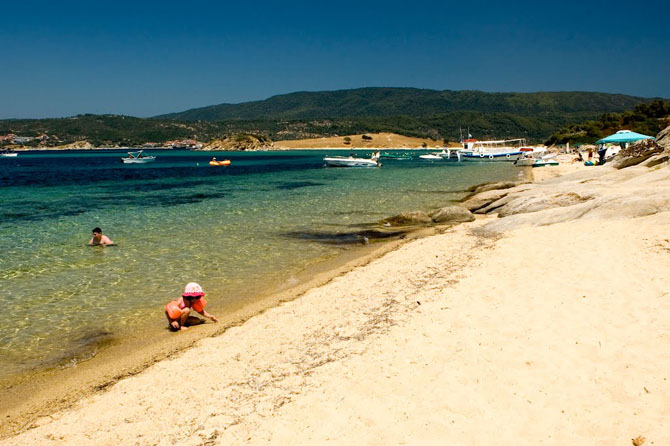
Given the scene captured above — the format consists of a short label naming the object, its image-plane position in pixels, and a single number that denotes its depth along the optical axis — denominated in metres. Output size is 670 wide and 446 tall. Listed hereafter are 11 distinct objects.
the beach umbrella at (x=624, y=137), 47.59
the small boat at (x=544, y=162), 62.70
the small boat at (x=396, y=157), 115.25
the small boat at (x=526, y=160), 73.38
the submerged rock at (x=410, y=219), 22.30
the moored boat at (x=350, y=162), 76.94
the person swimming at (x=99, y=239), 18.33
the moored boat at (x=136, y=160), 98.50
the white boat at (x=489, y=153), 100.06
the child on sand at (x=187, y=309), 10.29
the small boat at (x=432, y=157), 104.44
